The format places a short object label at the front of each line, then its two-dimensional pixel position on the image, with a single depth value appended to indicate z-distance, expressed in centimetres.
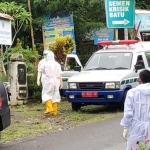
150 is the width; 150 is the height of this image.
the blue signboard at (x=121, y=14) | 1870
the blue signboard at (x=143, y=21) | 2320
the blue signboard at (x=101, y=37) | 2197
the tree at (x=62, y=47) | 1791
